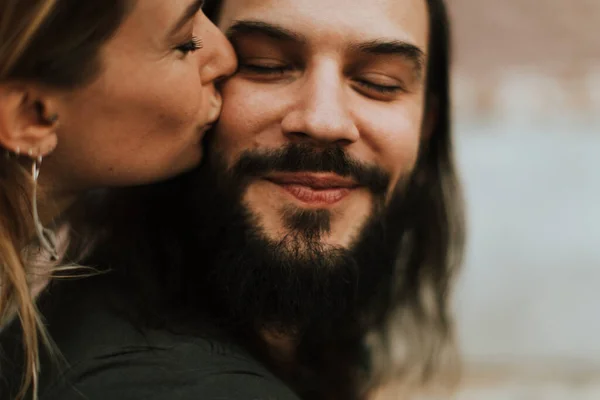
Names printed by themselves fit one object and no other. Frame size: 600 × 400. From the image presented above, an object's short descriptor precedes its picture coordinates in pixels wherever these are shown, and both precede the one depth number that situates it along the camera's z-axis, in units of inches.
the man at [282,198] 28.3
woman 25.2
